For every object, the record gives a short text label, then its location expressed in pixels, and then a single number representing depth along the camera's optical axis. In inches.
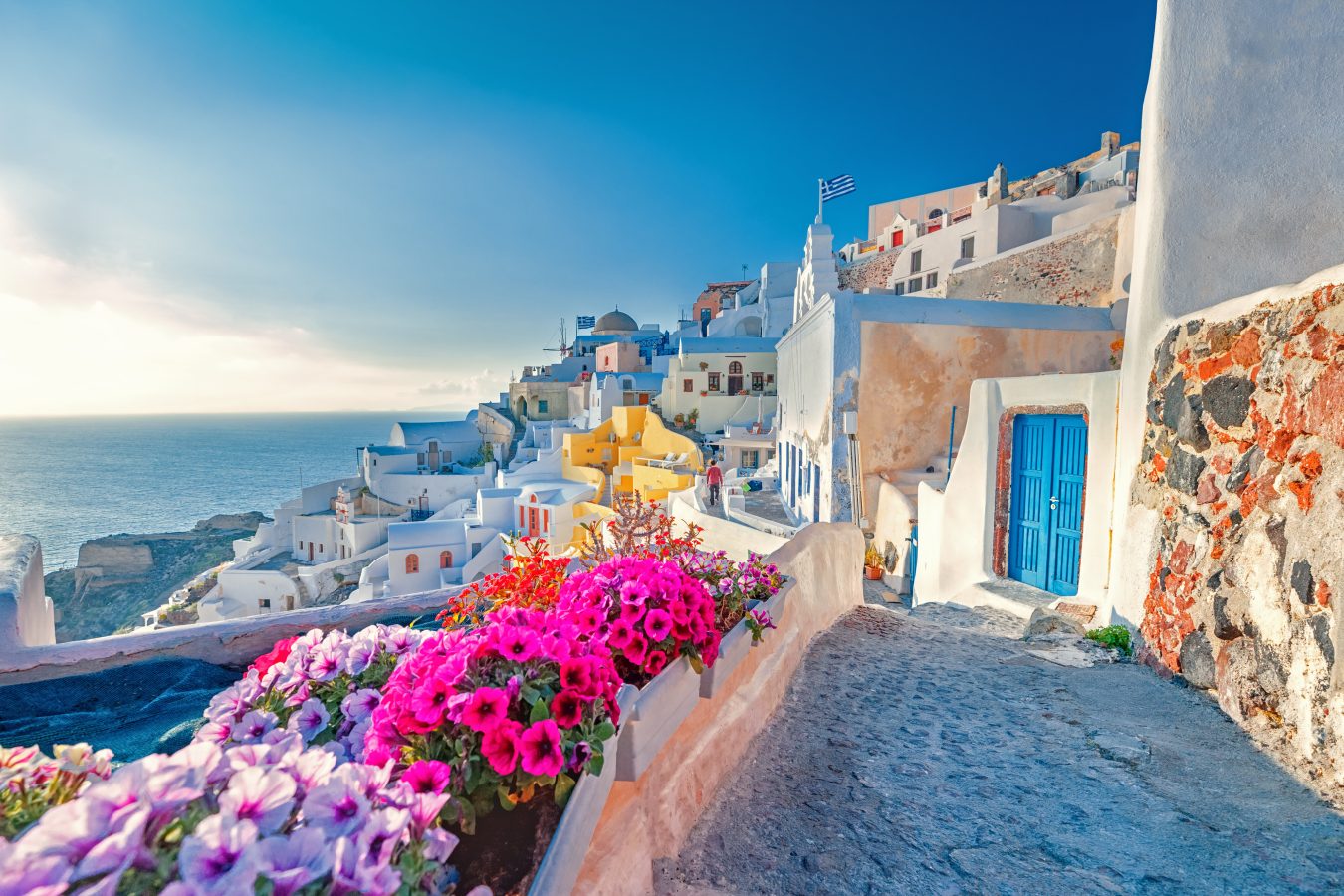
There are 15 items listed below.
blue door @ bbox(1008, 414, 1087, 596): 265.3
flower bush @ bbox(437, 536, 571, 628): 123.4
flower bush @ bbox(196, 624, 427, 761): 72.6
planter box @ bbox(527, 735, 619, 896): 58.6
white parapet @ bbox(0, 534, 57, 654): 139.3
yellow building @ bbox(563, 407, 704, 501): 1077.1
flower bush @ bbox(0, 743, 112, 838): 46.7
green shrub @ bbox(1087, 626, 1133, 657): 195.5
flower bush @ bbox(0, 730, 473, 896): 37.5
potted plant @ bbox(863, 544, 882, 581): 449.7
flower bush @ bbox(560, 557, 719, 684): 94.0
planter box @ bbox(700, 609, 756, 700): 107.6
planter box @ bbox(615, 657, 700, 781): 79.7
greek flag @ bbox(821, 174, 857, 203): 925.3
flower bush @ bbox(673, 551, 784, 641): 125.9
